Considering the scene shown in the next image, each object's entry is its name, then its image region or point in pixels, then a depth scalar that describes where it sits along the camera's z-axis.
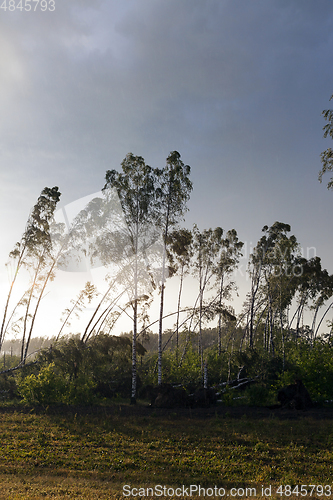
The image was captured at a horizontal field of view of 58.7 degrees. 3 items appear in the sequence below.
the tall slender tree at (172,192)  23.56
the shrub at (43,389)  19.50
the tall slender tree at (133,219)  22.78
